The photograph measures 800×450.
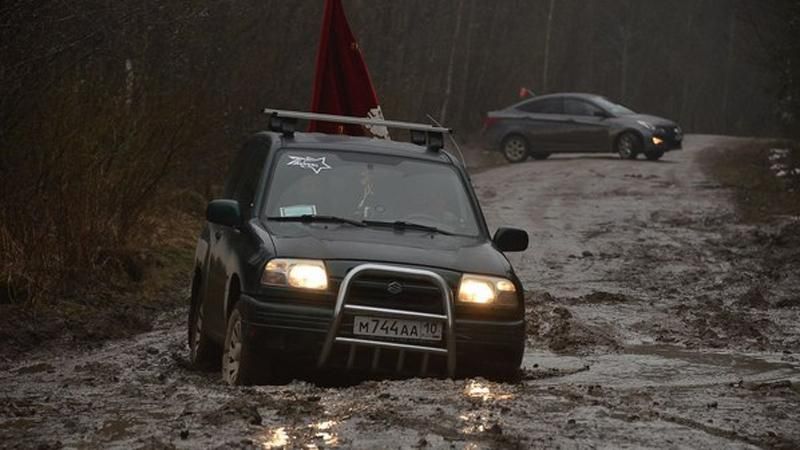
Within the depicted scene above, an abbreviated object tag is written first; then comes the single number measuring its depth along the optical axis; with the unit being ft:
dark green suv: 56.29
